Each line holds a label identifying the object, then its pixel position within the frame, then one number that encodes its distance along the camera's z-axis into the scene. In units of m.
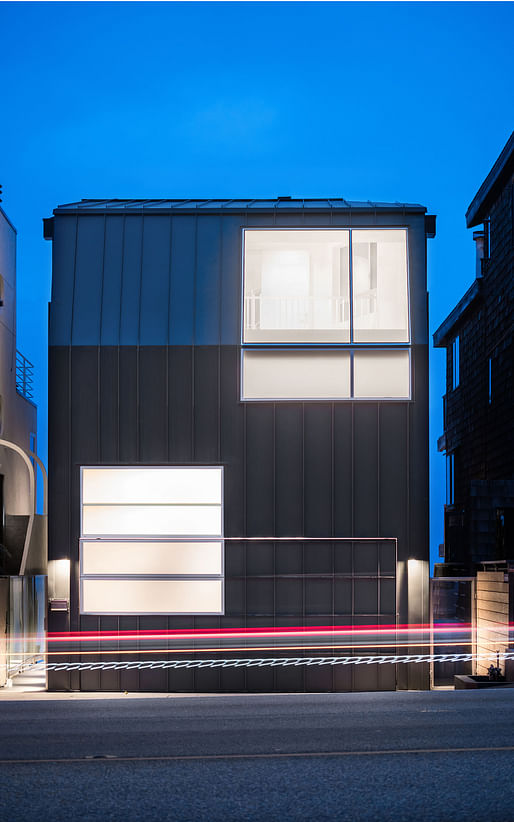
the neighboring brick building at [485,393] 22.92
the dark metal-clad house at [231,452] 15.87
